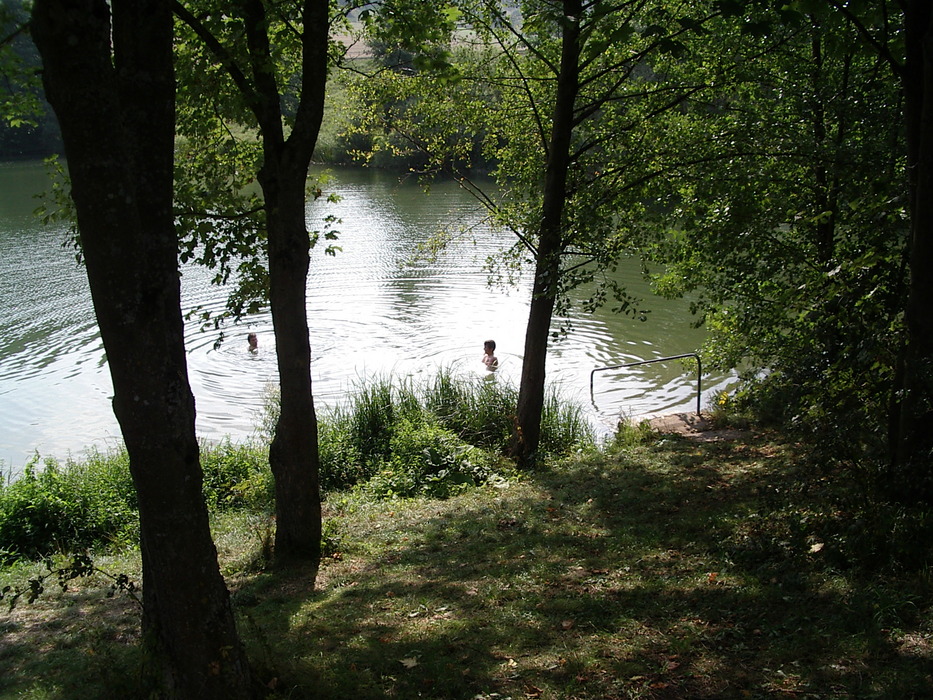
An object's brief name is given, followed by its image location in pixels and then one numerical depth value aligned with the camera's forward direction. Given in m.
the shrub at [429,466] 9.83
